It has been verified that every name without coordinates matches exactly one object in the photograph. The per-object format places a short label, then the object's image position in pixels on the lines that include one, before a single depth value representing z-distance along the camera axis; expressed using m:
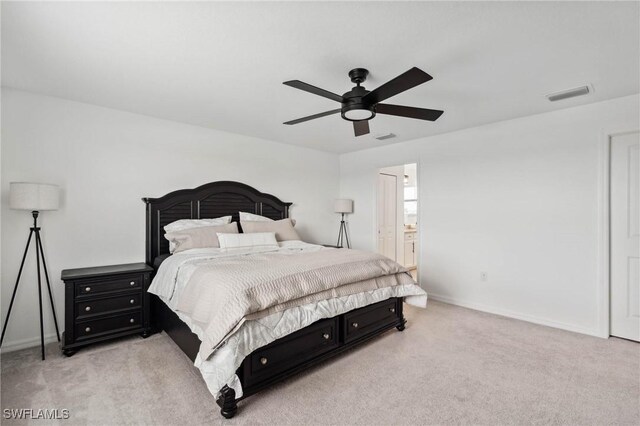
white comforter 1.91
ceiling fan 2.03
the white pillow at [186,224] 3.54
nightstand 2.71
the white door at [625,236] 3.02
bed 1.95
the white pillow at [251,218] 4.16
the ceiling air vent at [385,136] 4.46
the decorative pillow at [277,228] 3.93
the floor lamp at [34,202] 2.60
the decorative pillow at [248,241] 3.40
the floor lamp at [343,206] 5.42
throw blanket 1.96
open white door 5.57
